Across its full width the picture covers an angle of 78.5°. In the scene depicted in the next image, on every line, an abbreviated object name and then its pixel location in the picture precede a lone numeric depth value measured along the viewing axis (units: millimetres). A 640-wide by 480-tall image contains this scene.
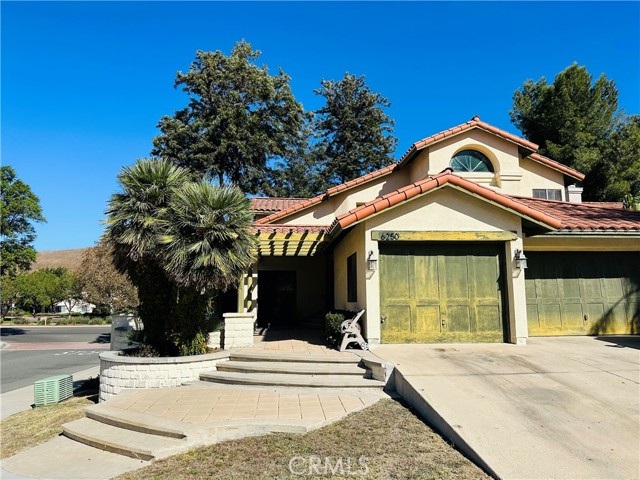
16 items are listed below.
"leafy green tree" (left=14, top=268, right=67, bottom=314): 51031
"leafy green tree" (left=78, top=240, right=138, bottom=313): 24906
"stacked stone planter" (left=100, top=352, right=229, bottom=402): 8219
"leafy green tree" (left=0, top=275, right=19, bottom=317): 45062
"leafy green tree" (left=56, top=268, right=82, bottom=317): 48625
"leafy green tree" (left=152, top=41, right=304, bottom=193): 28422
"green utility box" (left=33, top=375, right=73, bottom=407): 9469
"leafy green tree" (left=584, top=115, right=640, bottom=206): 22938
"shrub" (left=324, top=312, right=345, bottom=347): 9422
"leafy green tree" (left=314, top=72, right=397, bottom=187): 35781
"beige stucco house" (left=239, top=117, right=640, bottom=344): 9500
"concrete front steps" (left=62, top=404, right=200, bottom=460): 5196
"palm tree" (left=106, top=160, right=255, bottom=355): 8594
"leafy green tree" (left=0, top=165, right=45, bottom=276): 27391
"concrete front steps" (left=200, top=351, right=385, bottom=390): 7277
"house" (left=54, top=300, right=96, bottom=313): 58969
